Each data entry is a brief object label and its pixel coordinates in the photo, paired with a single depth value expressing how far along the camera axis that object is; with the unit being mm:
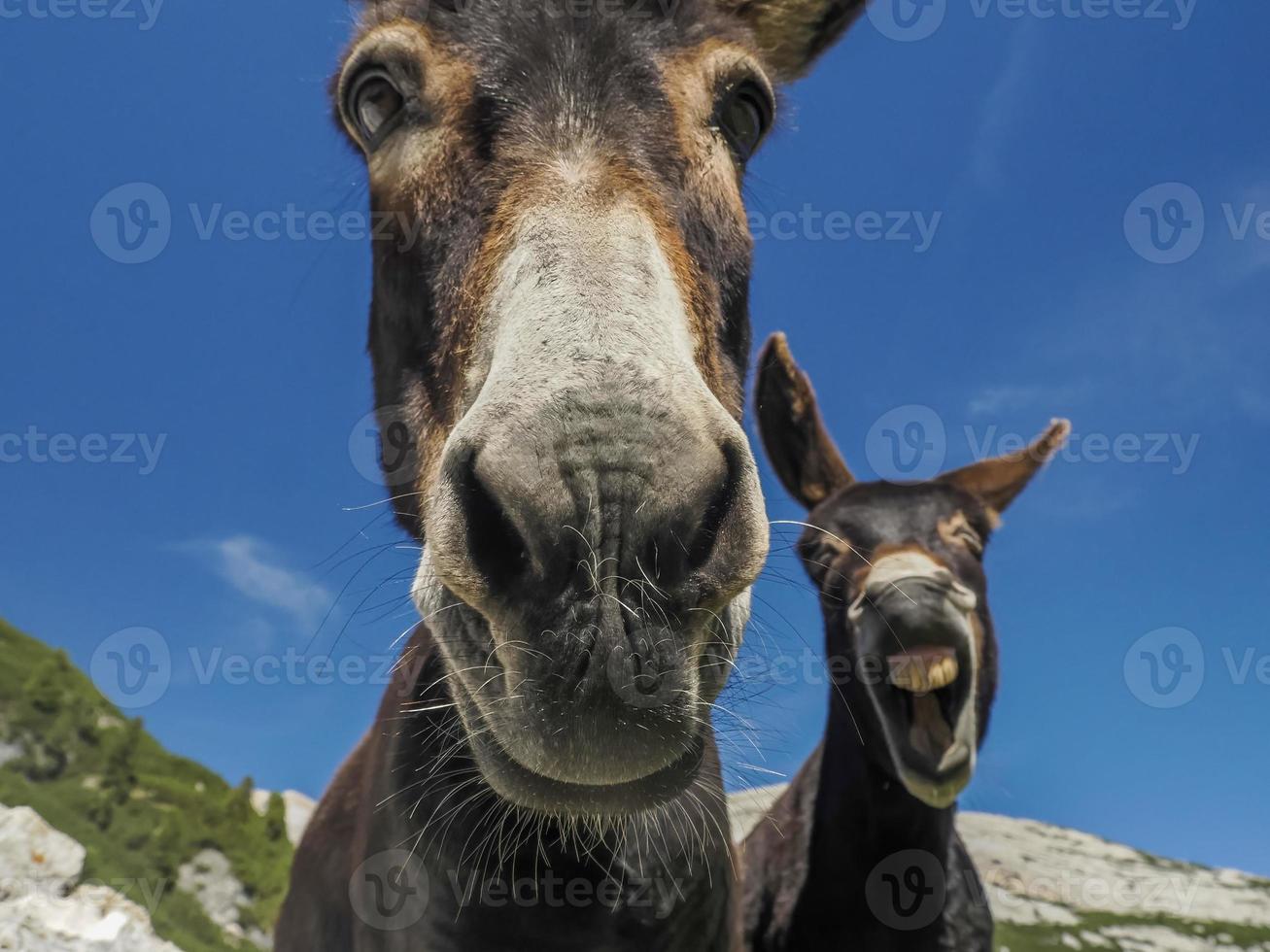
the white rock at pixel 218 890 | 17500
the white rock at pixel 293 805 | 22844
